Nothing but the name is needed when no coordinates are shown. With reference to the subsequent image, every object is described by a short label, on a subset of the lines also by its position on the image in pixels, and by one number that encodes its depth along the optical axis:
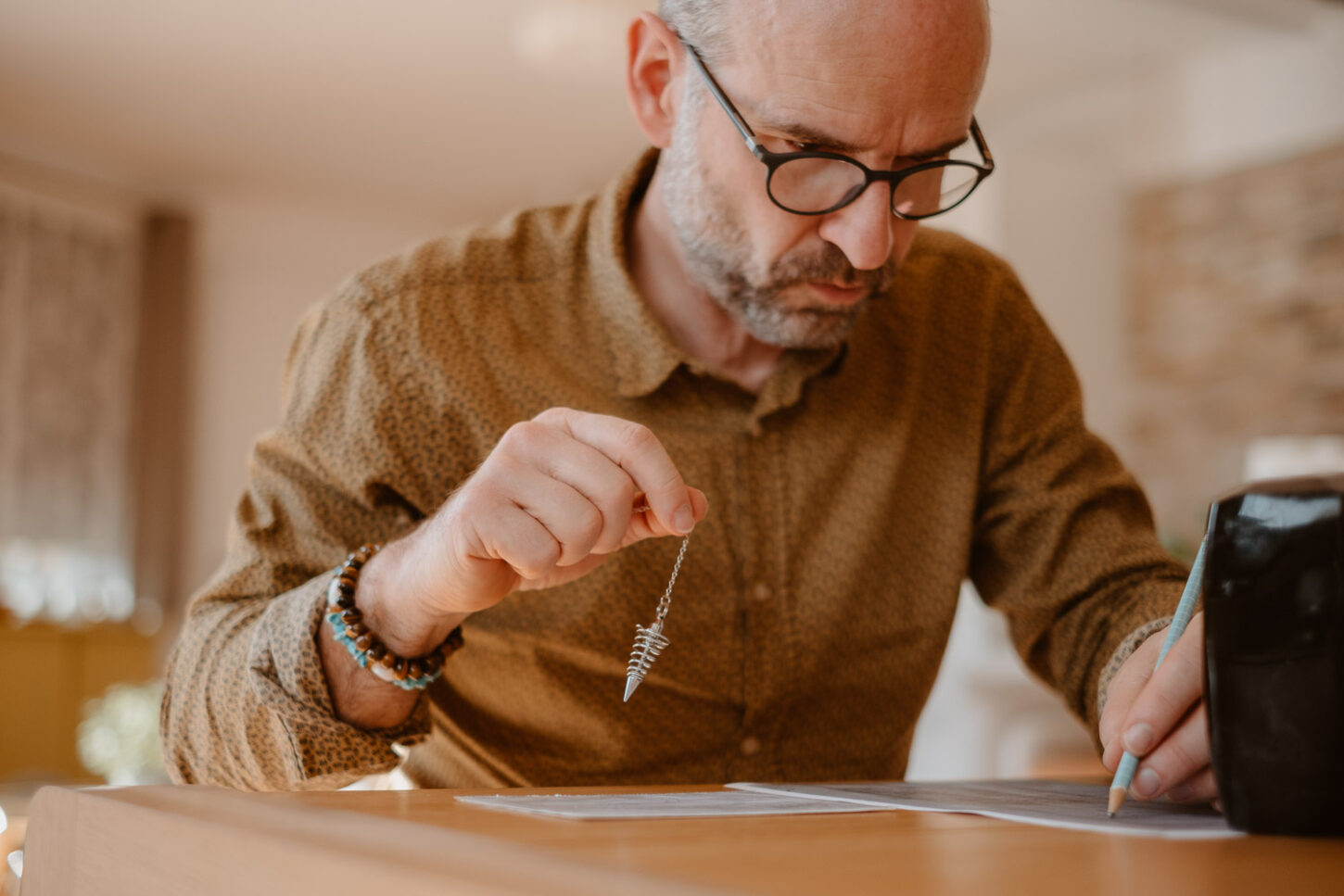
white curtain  5.90
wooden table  0.43
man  1.00
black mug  0.57
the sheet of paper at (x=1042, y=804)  0.61
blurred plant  4.42
